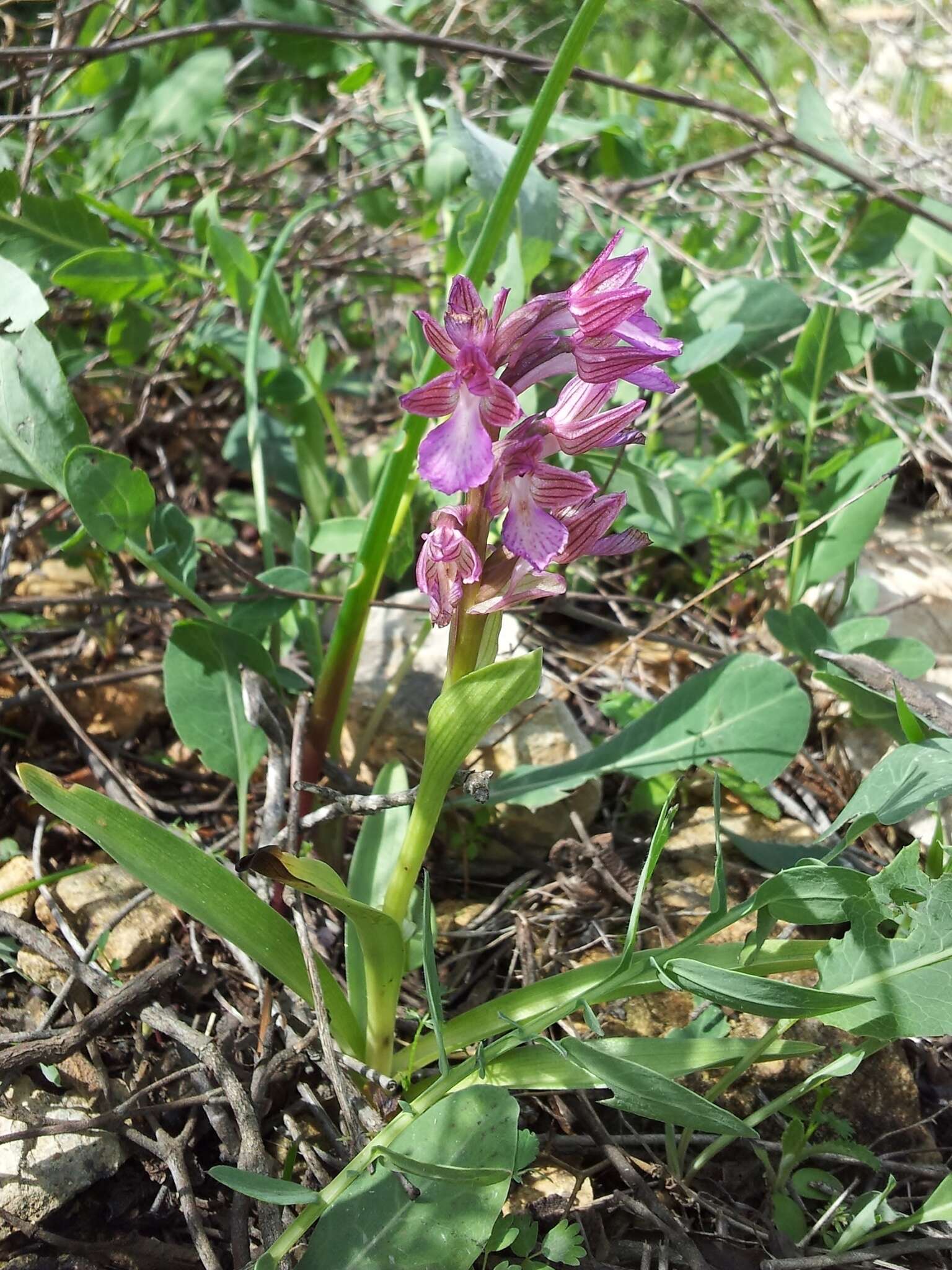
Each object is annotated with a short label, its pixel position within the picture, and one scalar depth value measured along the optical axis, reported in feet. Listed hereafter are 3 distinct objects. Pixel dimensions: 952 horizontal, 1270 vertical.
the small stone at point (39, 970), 0.81
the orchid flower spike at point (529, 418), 0.59
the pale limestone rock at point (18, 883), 0.87
